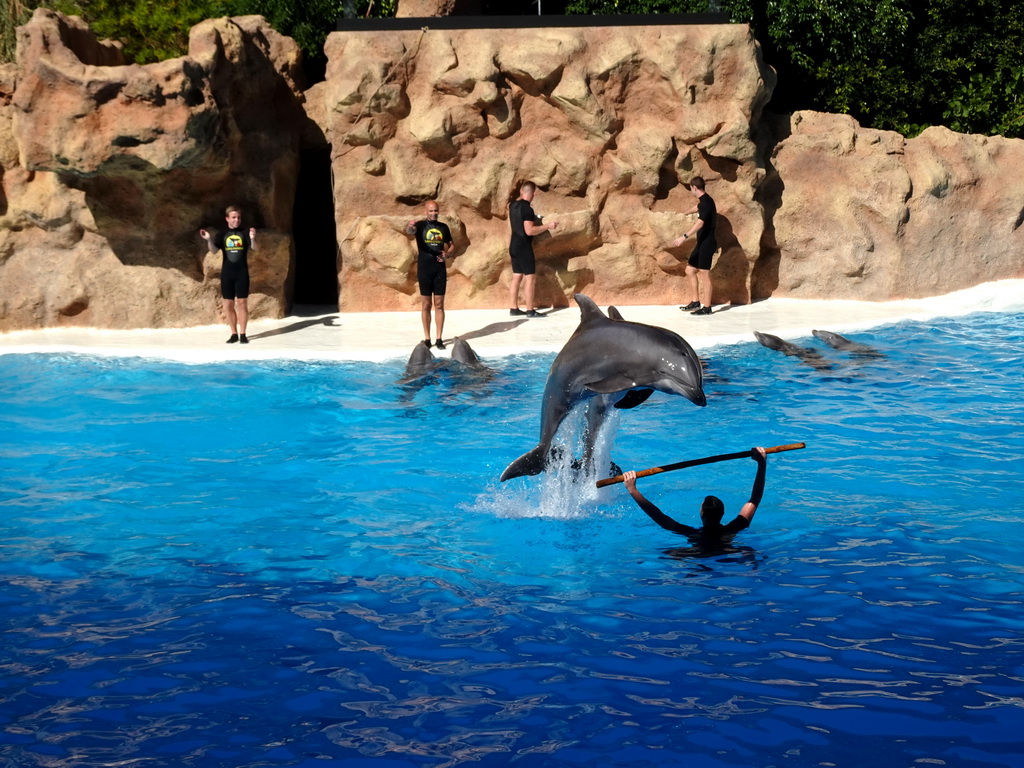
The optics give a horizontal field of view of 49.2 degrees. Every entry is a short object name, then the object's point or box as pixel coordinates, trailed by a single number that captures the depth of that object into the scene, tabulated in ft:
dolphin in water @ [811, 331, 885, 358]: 38.40
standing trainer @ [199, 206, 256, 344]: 40.37
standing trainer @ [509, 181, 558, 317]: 43.88
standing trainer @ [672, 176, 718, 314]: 44.29
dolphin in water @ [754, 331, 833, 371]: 37.35
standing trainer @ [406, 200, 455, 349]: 39.91
